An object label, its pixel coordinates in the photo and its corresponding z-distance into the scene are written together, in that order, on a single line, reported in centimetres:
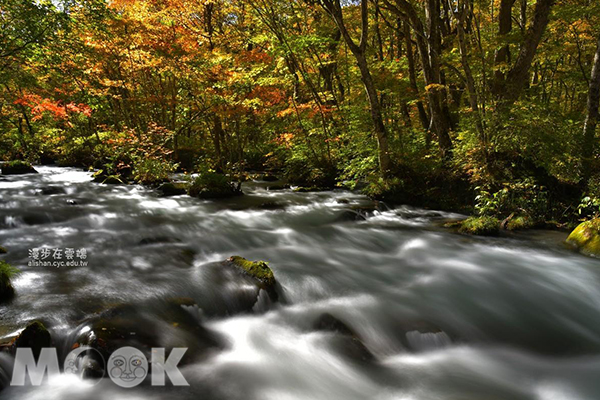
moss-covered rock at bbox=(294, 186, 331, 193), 1166
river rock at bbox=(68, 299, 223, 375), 280
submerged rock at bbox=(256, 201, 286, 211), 922
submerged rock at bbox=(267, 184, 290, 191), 1230
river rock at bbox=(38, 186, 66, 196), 987
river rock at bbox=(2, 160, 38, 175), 1327
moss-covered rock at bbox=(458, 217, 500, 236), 660
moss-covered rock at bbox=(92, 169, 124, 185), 1209
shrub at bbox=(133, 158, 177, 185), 1209
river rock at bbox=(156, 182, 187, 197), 1059
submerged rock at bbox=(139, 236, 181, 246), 613
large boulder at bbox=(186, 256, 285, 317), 402
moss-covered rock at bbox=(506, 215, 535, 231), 682
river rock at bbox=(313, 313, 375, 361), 337
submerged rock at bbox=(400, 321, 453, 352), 358
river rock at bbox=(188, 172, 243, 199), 1039
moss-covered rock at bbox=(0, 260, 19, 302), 346
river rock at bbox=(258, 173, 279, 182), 1436
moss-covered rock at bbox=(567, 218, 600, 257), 533
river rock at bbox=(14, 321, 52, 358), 261
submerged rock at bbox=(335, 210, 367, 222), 835
